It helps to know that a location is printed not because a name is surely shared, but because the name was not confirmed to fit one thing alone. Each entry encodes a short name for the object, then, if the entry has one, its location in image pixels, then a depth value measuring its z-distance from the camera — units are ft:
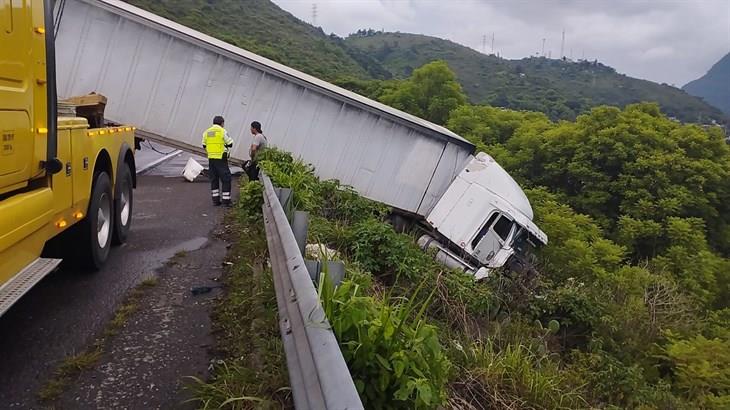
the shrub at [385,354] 7.61
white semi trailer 43.75
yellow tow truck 10.68
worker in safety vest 32.40
